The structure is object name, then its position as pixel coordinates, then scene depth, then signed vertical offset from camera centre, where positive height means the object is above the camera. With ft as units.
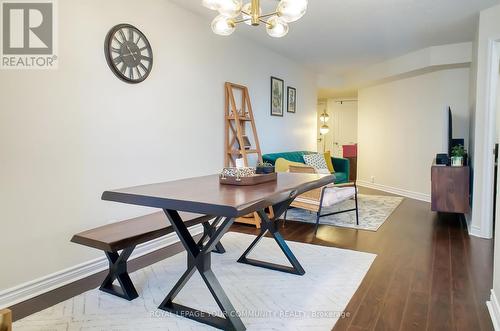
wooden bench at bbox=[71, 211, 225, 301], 6.92 -1.90
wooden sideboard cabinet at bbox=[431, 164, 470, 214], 13.47 -1.41
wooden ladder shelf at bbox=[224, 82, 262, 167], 13.35 +1.14
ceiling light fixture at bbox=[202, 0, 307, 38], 6.89 +2.96
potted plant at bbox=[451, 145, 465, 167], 13.82 -0.12
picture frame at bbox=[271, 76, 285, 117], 17.38 +2.96
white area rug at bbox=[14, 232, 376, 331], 6.38 -3.22
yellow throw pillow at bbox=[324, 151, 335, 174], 19.34 -0.55
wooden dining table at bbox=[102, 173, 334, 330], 5.48 -0.89
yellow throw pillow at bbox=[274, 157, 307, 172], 15.10 -0.60
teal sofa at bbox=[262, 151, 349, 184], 16.19 -0.44
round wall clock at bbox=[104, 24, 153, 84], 9.12 +2.74
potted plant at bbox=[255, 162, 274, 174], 8.00 -0.42
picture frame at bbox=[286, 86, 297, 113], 19.17 +3.09
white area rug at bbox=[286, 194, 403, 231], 13.92 -2.84
